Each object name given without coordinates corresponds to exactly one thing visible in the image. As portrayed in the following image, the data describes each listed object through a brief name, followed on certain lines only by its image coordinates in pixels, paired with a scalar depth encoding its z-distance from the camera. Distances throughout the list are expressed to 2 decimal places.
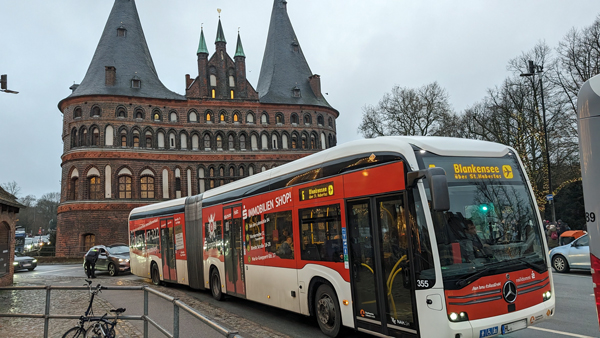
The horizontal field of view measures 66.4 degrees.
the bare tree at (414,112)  46.31
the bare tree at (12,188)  84.20
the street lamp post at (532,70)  24.23
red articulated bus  5.84
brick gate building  44.31
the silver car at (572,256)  15.21
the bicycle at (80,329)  6.39
